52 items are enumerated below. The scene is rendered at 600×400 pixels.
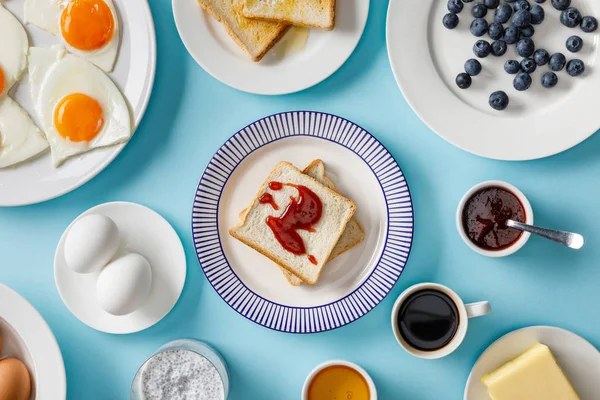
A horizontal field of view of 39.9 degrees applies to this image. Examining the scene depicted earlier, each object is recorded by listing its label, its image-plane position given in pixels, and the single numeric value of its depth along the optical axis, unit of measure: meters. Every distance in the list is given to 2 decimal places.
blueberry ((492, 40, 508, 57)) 0.81
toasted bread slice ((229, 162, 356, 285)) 0.81
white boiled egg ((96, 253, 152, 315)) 0.79
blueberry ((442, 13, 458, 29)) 0.81
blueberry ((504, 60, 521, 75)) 0.81
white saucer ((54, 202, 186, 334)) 0.83
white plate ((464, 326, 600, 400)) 0.80
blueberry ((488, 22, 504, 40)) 0.80
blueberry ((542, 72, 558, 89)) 0.80
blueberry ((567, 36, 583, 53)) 0.80
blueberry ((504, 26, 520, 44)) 0.81
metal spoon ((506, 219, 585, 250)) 0.76
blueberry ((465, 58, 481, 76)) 0.81
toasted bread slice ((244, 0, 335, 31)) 0.81
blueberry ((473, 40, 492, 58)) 0.81
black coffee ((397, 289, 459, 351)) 0.79
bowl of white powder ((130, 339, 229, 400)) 0.78
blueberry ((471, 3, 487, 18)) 0.81
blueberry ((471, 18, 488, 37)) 0.81
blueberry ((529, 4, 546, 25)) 0.81
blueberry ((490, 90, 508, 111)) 0.81
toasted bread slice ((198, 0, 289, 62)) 0.82
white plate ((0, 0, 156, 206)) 0.83
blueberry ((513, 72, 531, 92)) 0.80
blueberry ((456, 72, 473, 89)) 0.81
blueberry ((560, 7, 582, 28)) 0.80
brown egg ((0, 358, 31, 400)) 0.79
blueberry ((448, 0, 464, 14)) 0.81
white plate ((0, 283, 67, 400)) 0.81
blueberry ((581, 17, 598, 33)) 0.80
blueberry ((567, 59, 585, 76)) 0.80
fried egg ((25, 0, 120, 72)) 0.84
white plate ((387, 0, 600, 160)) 0.81
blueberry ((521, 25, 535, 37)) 0.81
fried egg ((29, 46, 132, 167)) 0.84
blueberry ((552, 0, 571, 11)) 0.80
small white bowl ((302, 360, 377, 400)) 0.79
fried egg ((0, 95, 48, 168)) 0.84
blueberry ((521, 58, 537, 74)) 0.80
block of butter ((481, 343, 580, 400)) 0.78
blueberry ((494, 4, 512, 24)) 0.80
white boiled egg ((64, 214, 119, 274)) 0.79
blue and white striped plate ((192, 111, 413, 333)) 0.81
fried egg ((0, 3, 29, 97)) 0.84
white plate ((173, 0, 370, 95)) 0.81
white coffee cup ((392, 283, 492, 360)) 0.78
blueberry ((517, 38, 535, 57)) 0.80
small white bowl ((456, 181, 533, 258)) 0.79
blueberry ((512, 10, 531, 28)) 0.80
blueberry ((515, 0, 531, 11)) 0.81
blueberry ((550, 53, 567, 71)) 0.80
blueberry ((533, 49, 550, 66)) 0.81
